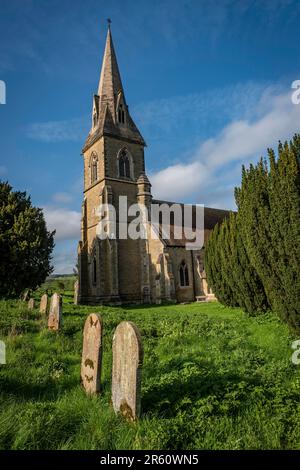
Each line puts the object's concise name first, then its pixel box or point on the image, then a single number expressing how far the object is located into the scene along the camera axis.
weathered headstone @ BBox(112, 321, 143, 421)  3.67
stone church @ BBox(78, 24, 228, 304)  23.67
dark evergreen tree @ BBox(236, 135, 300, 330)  7.07
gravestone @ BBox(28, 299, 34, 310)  13.32
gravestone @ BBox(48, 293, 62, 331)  9.04
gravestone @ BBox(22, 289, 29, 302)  16.58
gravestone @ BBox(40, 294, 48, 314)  12.09
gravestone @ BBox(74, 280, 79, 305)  24.67
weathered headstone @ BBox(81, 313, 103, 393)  4.70
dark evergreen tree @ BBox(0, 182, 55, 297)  18.33
